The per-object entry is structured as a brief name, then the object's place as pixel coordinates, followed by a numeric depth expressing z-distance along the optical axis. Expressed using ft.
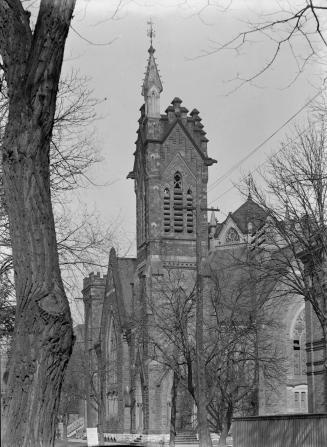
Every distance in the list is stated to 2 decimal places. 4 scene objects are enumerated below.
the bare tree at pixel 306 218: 81.87
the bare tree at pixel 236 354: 132.36
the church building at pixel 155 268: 203.00
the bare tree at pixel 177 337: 126.41
